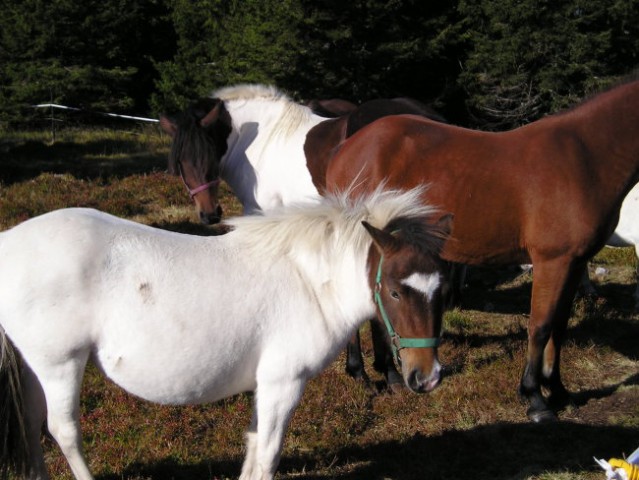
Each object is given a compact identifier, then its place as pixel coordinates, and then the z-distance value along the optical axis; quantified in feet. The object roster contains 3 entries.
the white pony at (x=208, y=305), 9.47
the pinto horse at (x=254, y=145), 19.62
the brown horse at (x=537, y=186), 14.80
